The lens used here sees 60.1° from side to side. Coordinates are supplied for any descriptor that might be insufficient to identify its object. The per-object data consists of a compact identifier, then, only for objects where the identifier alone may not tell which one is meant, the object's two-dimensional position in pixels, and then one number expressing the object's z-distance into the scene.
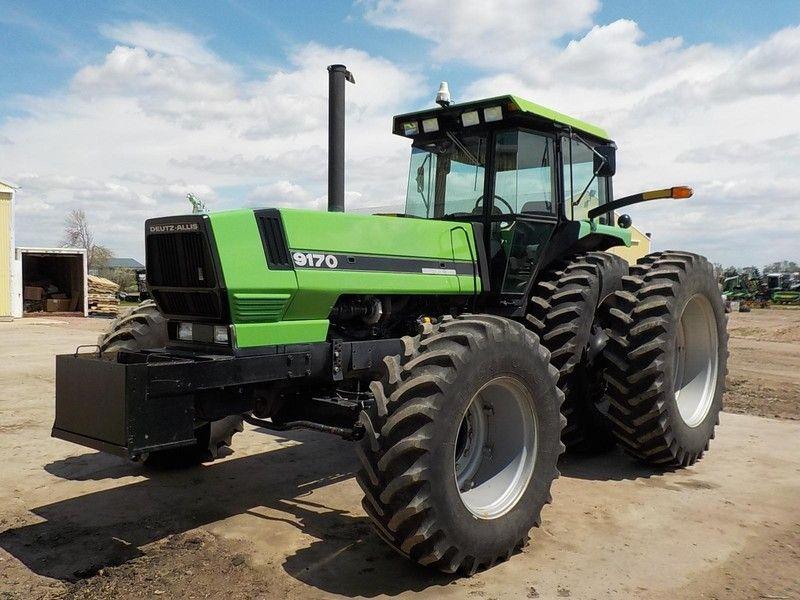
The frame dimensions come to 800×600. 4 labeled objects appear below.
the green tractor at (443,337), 3.59
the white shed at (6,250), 22.47
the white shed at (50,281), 23.21
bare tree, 53.03
